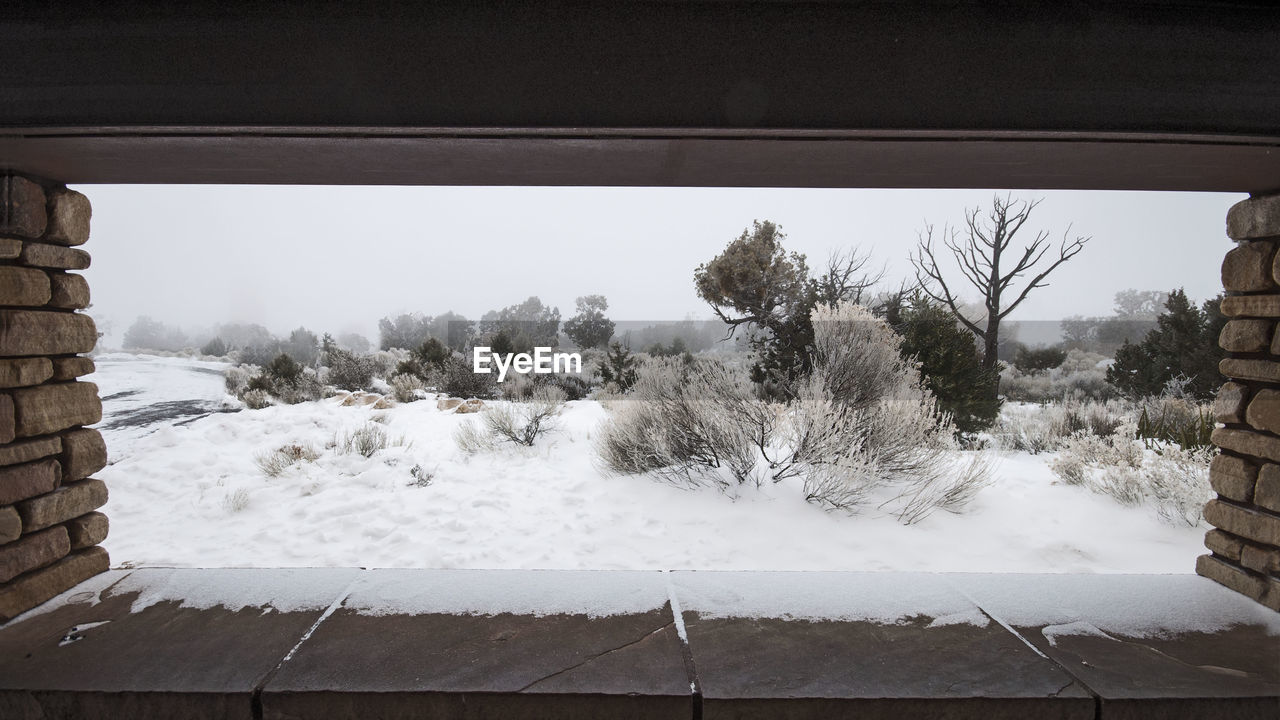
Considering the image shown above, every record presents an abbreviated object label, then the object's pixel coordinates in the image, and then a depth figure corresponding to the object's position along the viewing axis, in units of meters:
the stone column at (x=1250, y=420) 1.80
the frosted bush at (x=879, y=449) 3.61
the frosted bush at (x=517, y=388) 6.84
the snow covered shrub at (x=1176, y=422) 4.32
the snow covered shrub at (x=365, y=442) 4.94
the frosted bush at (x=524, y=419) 5.29
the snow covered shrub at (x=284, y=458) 4.54
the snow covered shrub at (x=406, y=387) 7.14
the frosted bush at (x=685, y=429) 3.96
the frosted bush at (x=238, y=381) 7.07
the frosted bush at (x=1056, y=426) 5.02
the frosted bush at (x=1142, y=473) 3.51
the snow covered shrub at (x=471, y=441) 5.11
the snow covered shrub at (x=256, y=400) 6.71
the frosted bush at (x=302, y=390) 7.18
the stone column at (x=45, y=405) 1.65
